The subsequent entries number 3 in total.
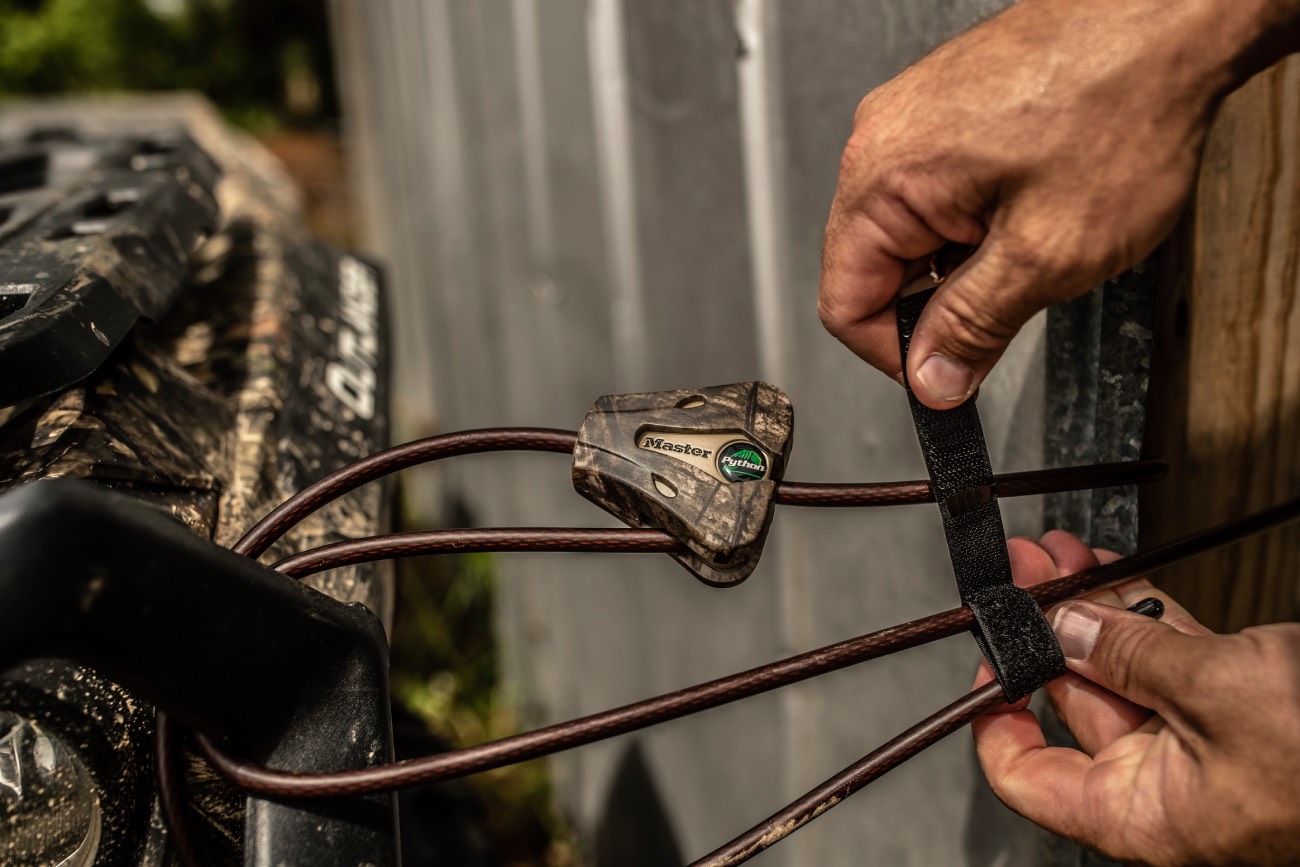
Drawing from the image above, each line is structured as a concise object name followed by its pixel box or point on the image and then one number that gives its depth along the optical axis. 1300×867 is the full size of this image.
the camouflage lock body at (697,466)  0.63
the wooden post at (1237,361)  0.68
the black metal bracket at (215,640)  0.55
